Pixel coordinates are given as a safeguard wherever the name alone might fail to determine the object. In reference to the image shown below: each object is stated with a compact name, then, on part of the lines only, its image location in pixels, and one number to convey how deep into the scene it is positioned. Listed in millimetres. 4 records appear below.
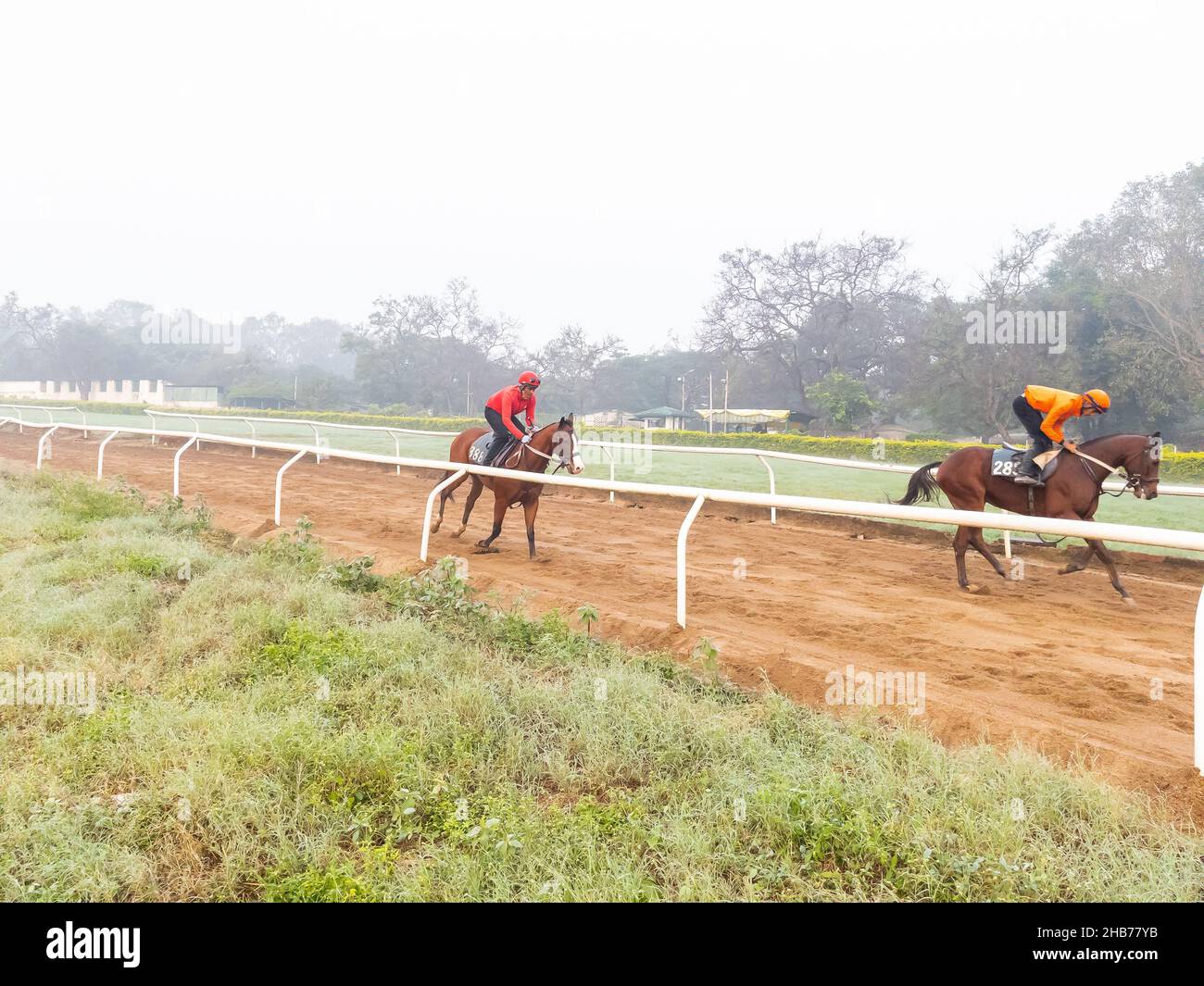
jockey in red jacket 7875
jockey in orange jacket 6672
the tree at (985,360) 30344
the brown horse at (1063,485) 6598
